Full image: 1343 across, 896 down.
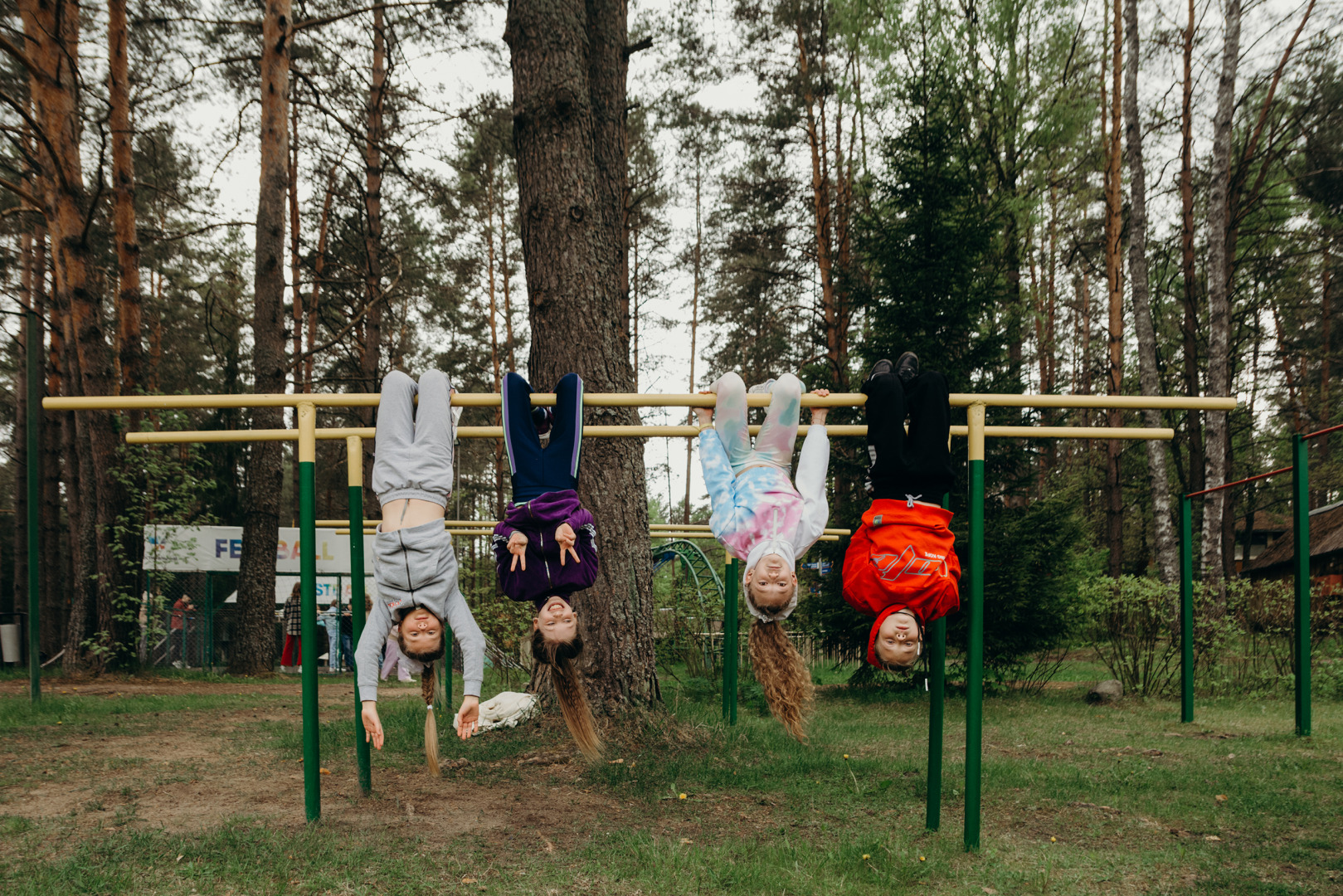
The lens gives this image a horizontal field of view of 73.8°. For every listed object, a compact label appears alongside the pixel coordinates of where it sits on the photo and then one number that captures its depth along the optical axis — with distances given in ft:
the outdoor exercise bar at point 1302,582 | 21.52
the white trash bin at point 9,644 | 45.34
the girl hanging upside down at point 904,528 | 12.60
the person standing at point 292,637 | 45.19
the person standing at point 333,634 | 49.08
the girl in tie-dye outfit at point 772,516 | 12.41
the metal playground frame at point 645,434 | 13.35
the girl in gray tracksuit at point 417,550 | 12.42
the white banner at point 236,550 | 51.62
